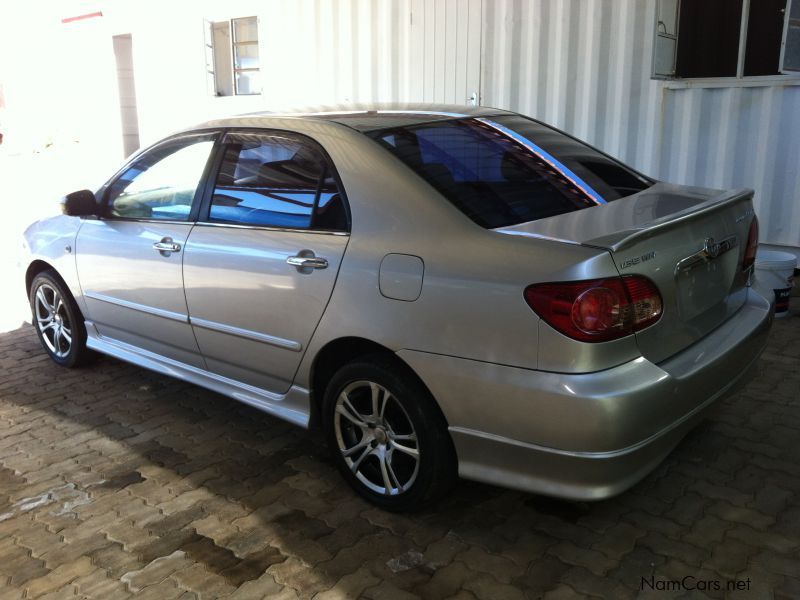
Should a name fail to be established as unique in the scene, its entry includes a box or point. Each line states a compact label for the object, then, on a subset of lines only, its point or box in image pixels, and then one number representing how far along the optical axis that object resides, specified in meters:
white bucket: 5.13
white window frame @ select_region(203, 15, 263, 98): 9.84
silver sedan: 2.46
